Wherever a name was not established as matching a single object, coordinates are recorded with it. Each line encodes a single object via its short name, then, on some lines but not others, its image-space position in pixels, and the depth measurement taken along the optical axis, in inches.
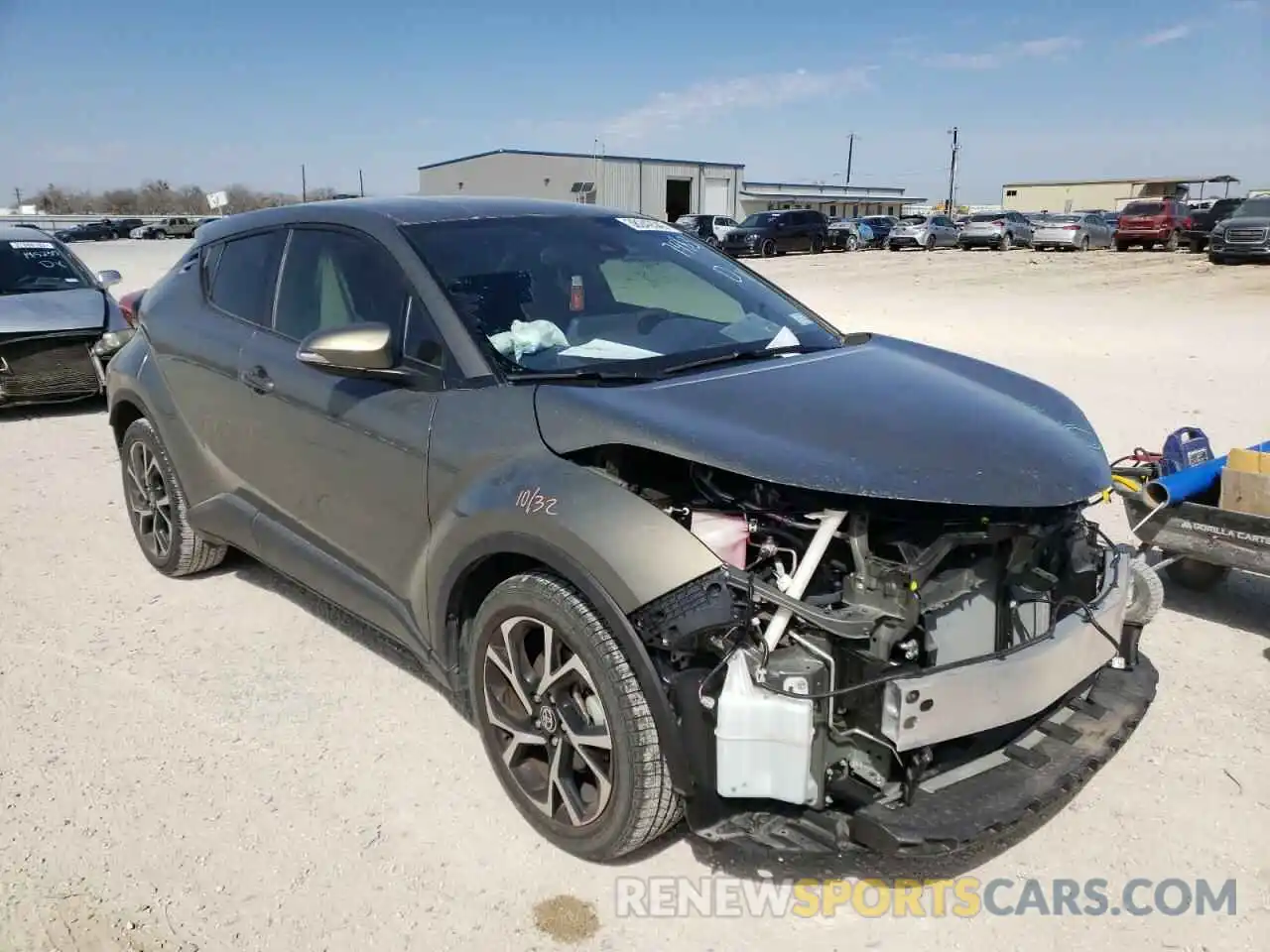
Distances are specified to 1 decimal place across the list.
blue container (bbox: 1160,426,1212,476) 169.9
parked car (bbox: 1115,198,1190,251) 1273.4
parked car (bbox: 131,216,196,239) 2158.0
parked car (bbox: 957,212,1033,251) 1438.2
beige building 3297.2
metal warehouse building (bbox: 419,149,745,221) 2389.3
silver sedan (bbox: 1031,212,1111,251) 1393.9
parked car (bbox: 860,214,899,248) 1652.3
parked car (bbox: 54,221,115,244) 2113.7
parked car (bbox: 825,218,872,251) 1524.4
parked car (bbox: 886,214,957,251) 1553.9
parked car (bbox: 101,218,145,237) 2263.8
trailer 146.6
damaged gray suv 93.3
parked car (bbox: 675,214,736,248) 1404.9
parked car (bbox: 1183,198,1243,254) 1163.5
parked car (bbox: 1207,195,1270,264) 951.6
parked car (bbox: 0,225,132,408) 331.9
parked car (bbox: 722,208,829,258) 1315.2
